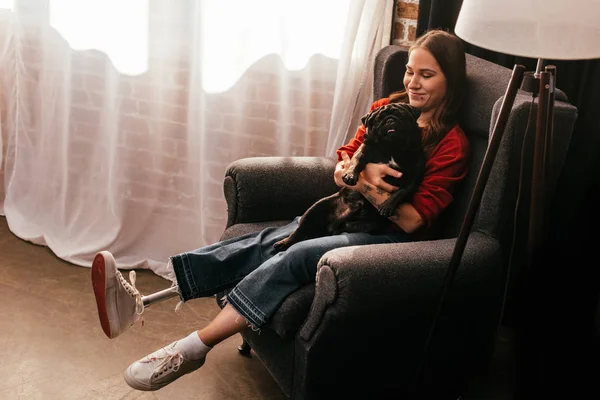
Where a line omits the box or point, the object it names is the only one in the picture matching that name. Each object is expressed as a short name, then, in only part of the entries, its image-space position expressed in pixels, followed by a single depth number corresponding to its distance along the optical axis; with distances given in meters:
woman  1.99
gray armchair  1.80
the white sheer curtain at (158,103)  2.74
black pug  2.04
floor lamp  1.60
